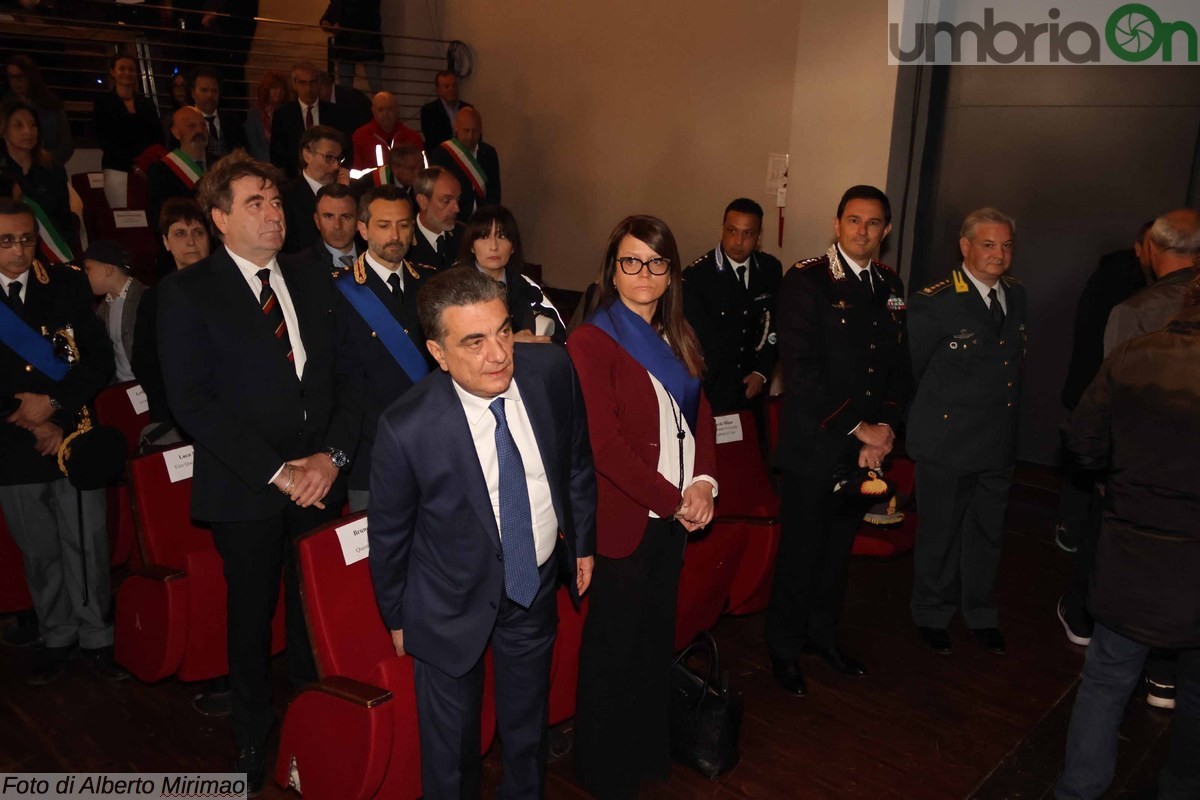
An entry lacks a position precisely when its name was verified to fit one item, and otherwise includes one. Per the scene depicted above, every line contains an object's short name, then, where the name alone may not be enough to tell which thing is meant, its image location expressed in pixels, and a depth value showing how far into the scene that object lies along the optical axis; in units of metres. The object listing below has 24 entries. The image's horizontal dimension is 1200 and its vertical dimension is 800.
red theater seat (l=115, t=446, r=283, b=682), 2.90
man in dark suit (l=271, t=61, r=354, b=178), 6.84
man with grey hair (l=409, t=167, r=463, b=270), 4.35
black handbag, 2.81
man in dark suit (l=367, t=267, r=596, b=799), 2.09
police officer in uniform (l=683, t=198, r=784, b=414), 4.48
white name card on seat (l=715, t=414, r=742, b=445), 3.83
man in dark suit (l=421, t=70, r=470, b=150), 8.07
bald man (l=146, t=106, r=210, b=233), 5.73
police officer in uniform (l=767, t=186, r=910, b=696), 3.15
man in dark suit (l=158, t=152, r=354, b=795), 2.55
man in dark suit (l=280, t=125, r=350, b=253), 4.89
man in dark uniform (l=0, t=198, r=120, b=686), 3.09
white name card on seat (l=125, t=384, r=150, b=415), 3.84
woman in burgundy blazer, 2.49
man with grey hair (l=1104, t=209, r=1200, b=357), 3.27
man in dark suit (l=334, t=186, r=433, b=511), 3.05
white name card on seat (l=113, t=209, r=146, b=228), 6.34
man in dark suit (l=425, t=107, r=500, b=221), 7.26
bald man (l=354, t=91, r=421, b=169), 7.40
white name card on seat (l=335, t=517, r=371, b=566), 2.56
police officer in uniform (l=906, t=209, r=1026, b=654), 3.44
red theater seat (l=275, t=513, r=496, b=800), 2.29
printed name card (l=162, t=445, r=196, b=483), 3.14
